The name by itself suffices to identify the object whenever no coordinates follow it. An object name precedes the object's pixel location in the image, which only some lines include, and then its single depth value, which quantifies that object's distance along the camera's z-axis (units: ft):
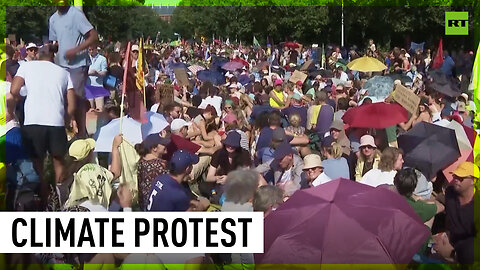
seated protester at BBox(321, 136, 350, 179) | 20.54
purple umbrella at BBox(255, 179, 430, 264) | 13.93
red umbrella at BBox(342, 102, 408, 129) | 24.14
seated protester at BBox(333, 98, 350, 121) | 27.53
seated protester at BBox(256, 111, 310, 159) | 23.54
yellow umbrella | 46.44
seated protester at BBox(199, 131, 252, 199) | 21.81
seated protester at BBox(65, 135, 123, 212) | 16.62
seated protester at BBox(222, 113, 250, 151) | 24.32
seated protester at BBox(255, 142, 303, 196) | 20.38
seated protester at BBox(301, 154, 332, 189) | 19.20
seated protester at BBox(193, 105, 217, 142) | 25.71
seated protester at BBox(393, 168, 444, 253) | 16.97
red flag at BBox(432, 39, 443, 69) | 44.21
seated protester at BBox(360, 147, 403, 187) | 19.03
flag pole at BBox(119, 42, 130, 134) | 19.70
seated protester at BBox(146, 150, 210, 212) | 16.30
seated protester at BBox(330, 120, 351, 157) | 22.96
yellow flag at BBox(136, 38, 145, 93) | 22.54
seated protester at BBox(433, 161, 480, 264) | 16.33
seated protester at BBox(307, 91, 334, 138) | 27.61
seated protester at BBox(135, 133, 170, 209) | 18.16
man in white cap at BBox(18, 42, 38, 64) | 28.08
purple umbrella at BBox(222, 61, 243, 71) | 52.88
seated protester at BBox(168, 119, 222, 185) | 21.57
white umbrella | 20.55
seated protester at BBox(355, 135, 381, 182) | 21.12
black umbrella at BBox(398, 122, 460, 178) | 20.42
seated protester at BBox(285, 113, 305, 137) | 25.06
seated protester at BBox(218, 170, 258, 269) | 15.65
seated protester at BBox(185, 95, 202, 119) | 28.94
